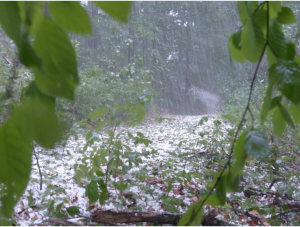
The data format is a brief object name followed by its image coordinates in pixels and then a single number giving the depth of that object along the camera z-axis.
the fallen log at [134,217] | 1.46
